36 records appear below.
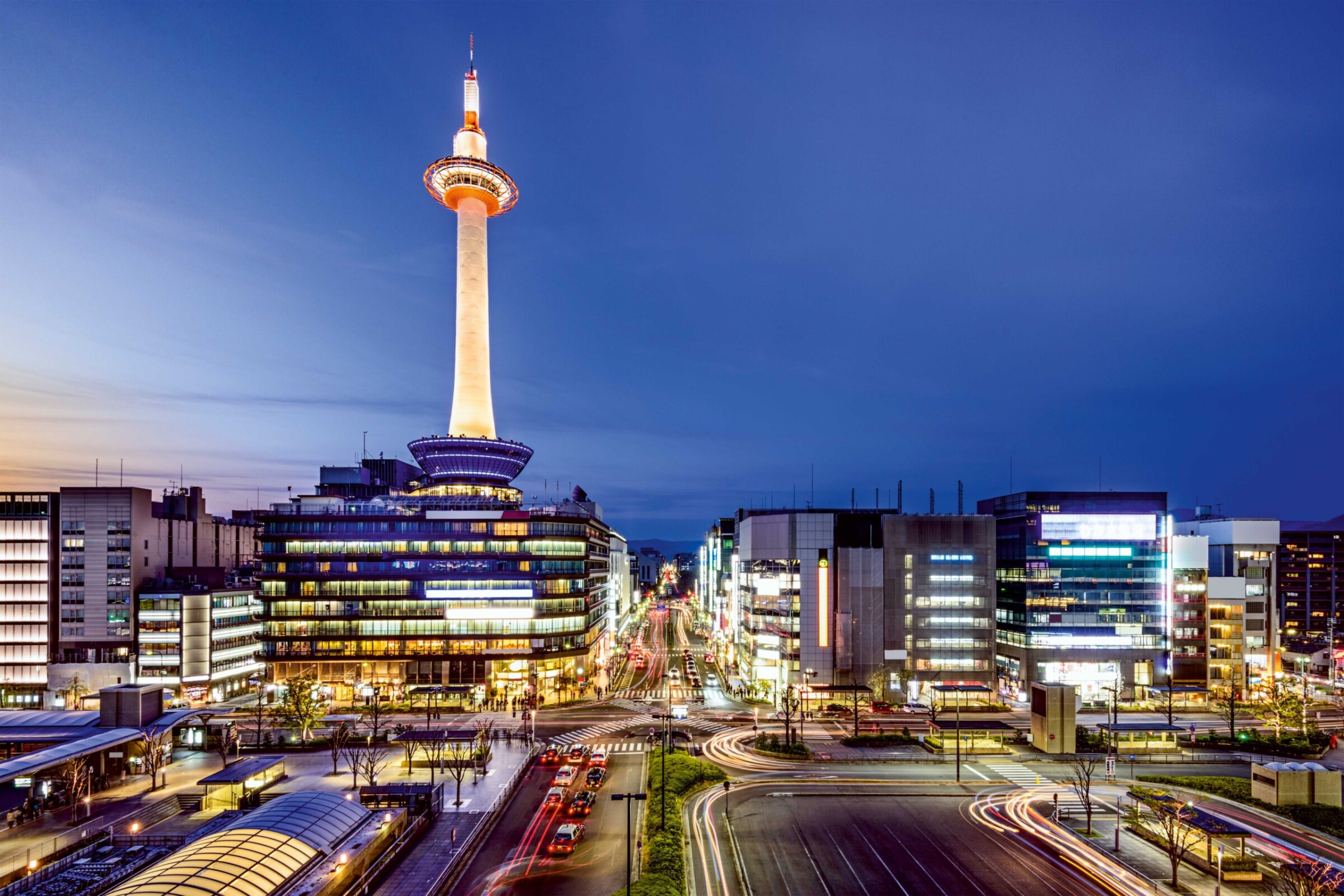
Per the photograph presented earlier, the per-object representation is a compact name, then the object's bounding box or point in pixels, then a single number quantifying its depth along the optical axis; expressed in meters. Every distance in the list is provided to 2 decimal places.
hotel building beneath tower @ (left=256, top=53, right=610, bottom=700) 95.75
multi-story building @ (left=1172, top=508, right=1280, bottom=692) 98.69
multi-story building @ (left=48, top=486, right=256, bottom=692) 95.88
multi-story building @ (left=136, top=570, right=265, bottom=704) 95.44
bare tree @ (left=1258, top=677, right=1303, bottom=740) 72.81
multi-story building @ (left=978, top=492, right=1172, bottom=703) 96.12
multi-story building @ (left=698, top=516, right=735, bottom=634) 151.62
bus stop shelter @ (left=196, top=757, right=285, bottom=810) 51.91
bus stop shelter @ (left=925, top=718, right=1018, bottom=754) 67.31
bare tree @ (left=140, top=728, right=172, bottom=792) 58.44
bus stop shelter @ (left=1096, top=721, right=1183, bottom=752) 69.94
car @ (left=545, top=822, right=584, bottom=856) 42.84
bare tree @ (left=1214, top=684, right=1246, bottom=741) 85.06
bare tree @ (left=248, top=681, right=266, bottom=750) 72.35
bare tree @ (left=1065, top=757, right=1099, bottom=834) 48.79
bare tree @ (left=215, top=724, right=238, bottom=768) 62.31
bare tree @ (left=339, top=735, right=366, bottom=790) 55.97
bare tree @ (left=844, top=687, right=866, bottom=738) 83.50
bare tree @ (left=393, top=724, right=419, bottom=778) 60.00
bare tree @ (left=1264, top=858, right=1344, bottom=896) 34.03
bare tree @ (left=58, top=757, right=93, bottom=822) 53.72
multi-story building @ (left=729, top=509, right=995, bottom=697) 94.06
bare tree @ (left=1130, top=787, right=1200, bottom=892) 39.69
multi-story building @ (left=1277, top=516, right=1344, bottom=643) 175.88
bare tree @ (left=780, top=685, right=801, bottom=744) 67.56
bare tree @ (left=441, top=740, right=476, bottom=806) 57.15
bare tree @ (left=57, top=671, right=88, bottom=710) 88.12
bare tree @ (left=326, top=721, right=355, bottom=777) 63.47
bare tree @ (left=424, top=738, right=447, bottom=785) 59.34
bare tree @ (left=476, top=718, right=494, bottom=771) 61.81
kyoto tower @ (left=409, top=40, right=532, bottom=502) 124.81
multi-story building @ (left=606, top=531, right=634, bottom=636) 148.25
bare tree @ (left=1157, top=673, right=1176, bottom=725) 78.31
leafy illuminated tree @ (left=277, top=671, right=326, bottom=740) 69.25
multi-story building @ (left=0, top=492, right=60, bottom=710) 97.31
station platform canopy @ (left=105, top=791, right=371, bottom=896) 30.72
